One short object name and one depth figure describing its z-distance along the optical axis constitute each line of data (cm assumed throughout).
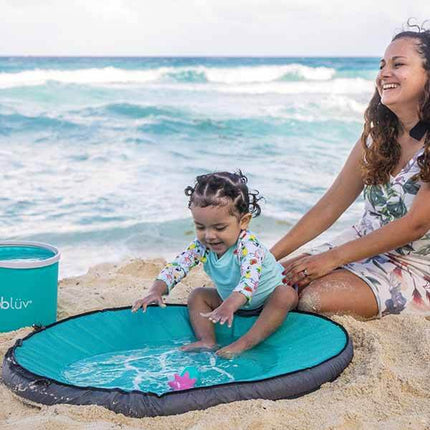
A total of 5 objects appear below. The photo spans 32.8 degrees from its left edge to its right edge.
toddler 327
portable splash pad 264
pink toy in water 293
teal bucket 356
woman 363
